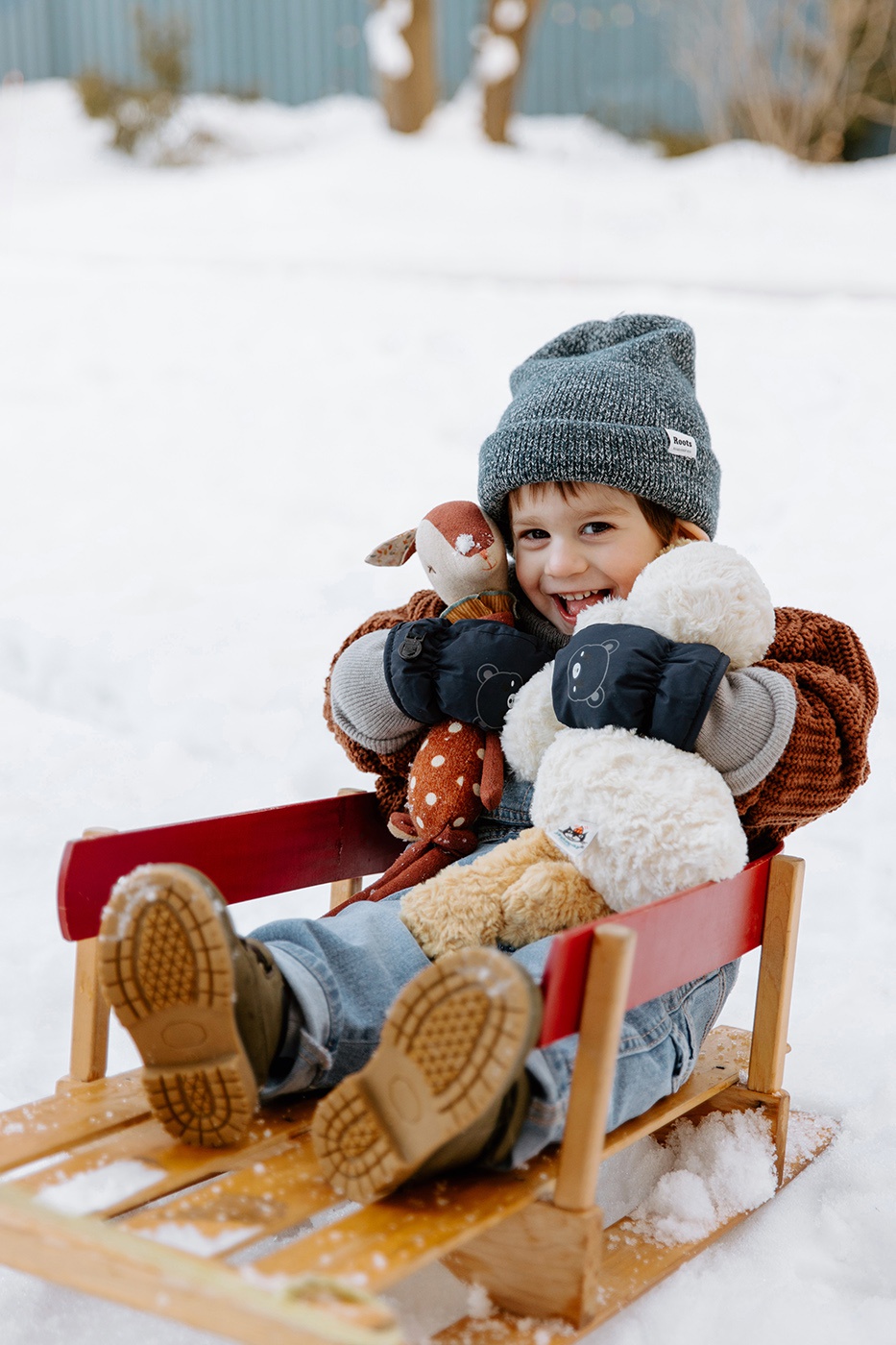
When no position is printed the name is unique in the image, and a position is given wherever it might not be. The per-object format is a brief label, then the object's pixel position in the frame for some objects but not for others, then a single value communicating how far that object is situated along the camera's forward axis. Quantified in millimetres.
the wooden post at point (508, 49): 5645
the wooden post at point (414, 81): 5699
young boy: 1014
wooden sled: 889
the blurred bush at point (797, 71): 5703
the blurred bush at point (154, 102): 5938
